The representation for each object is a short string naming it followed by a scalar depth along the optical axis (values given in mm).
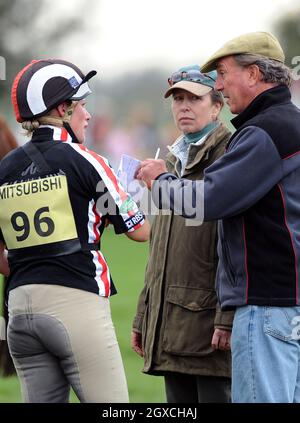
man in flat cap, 7469
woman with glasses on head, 8883
